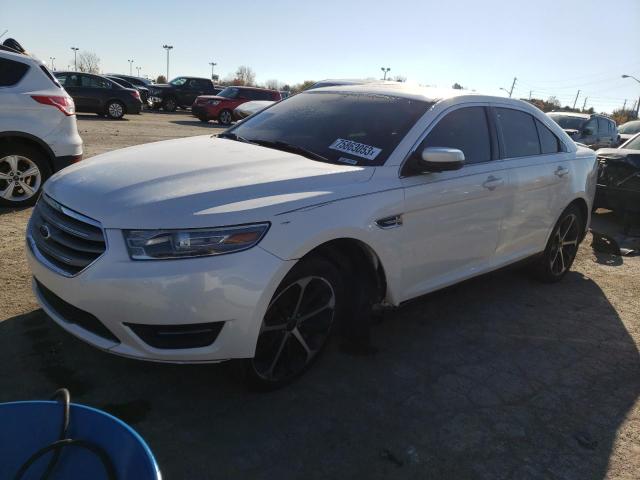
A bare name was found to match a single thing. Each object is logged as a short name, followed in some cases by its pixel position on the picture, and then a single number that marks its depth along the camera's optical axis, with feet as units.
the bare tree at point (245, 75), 309.77
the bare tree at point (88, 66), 289.78
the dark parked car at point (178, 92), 89.56
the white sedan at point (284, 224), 8.11
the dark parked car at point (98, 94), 62.90
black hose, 4.28
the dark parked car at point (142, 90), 90.84
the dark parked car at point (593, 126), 49.96
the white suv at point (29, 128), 18.93
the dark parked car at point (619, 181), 25.11
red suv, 74.90
